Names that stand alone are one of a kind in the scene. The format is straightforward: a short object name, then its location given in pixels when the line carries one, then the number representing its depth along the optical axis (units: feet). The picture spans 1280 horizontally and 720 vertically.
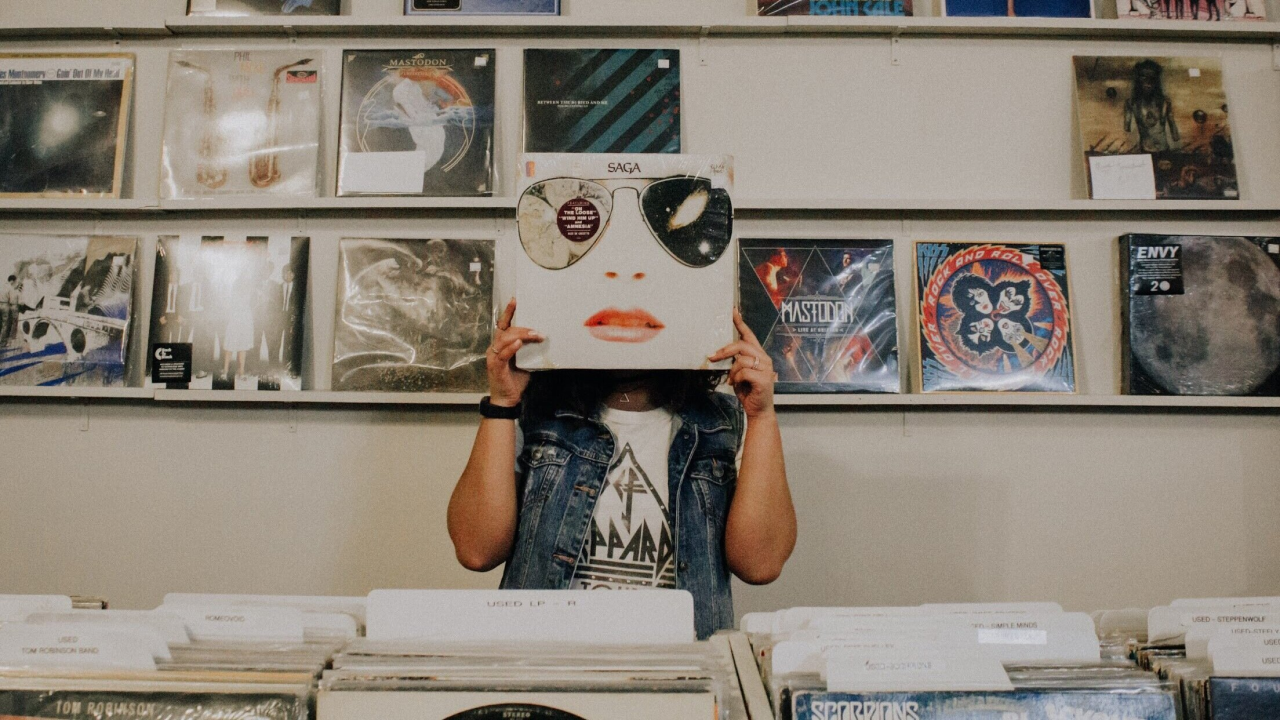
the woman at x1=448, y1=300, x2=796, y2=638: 3.88
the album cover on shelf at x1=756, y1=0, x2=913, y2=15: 6.02
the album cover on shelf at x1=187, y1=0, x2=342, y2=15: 6.13
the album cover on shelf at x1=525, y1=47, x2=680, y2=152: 6.00
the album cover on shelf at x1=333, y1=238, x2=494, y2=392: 5.92
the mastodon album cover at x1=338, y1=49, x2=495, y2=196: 6.02
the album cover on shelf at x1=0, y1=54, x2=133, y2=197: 6.15
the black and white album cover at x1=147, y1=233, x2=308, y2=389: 5.95
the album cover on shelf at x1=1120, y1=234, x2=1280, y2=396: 5.87
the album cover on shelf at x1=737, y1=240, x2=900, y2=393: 5.90
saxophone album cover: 6.07
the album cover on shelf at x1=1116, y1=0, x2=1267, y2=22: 6.07
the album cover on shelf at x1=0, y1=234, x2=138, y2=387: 6.05
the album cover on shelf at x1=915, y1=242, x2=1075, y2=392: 5.91
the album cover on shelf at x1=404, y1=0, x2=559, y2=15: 6.04
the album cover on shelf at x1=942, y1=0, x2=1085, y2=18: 6.05
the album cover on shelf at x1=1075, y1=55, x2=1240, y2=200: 5.98
